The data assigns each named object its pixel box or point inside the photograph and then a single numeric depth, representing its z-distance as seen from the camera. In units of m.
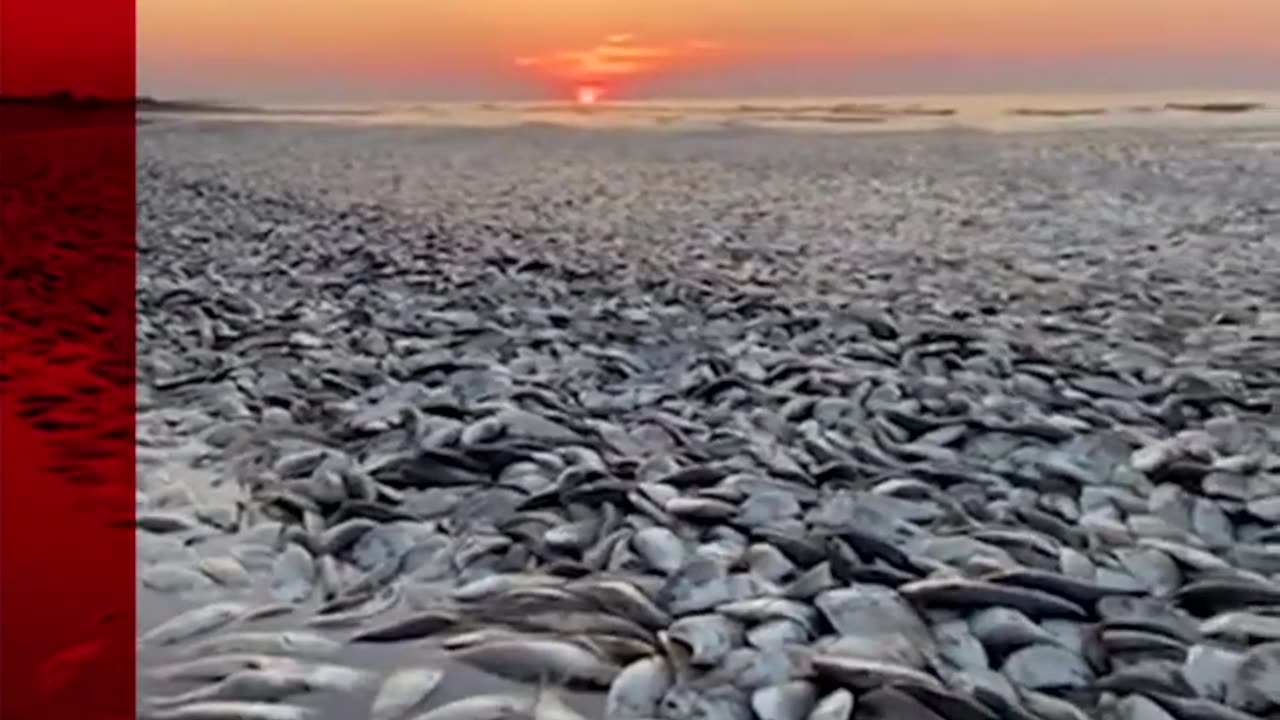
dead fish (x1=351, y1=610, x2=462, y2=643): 1.87
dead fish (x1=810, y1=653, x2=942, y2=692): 1.67
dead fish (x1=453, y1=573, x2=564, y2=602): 2.02
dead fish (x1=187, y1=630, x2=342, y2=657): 1.83
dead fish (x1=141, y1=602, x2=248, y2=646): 1.89
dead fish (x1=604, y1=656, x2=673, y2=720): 1.66
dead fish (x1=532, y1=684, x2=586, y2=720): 1.64
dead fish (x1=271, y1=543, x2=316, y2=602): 2.04
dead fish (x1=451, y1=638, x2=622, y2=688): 1.73
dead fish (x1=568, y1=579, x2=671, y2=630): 1.89
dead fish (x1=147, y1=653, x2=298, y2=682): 1.75
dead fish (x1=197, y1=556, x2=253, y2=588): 2.09
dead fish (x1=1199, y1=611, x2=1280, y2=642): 1.84
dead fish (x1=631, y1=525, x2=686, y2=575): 2.10
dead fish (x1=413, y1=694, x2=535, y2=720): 1.64
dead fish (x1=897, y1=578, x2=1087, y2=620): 1.90
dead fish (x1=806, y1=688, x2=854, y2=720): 1.61
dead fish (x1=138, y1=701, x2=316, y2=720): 1.63
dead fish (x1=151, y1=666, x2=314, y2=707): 1.68
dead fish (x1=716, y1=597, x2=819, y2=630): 1.87
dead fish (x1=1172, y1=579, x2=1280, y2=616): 1.94
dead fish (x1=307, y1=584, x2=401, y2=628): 1.94
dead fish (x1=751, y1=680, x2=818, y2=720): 1.62
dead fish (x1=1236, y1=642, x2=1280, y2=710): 1.69
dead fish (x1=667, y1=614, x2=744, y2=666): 1.77
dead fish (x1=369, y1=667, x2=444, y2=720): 1.68
